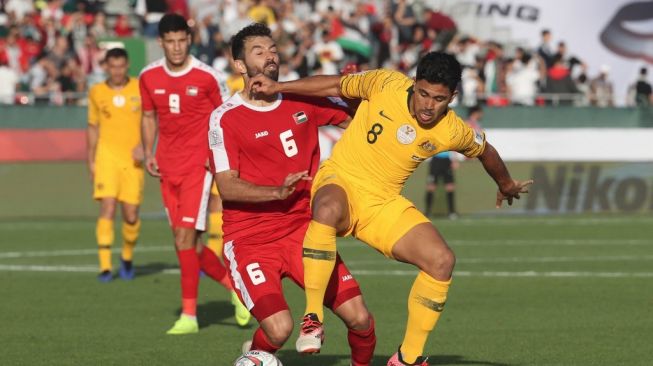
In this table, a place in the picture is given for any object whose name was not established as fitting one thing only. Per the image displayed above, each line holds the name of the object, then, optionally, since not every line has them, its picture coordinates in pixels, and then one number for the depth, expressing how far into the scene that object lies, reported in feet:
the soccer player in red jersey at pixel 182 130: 80.23
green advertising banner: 159.84
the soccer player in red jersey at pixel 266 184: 58.03
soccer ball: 55.98
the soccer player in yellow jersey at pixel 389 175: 55.88
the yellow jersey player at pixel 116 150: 105.91
